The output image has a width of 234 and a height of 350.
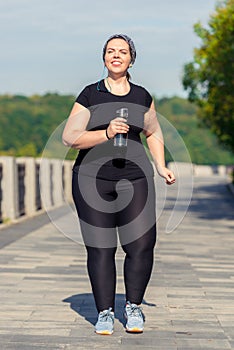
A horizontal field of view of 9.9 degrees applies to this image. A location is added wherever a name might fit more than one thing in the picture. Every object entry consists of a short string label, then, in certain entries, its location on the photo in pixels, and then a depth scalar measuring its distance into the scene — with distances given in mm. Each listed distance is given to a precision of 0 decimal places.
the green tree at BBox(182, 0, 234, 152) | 29592
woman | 8345
